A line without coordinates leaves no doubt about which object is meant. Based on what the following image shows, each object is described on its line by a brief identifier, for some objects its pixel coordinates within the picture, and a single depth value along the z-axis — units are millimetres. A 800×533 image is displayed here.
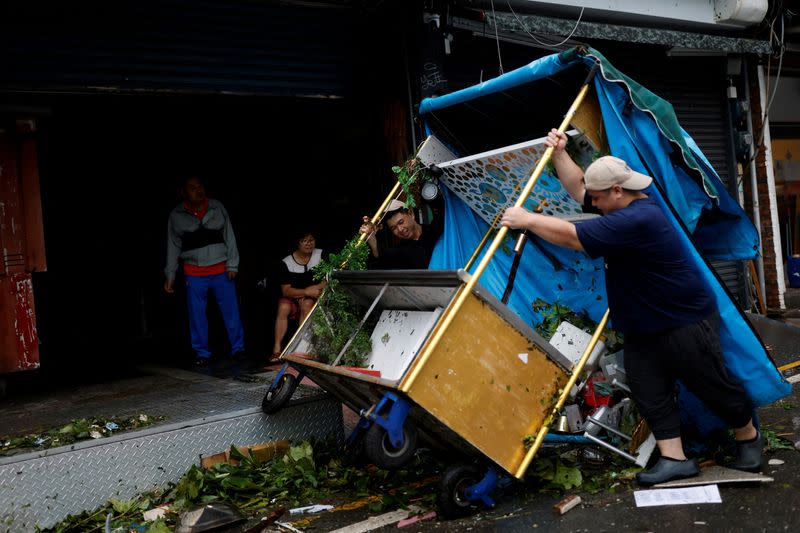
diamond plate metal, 3891
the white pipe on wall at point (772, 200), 10562
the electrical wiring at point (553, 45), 7629
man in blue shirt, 3693
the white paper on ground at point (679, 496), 3588
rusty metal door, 6062
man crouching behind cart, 5445
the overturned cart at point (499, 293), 3533
